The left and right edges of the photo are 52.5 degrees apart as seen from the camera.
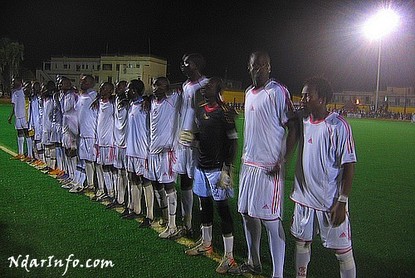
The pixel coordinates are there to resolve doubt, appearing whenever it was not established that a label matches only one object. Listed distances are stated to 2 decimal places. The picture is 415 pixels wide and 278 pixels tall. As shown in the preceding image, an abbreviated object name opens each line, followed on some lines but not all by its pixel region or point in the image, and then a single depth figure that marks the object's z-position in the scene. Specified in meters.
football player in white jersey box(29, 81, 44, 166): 10.05
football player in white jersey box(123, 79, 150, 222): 5.98
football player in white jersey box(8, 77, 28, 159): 11.03
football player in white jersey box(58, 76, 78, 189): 7.86
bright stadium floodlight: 37.41
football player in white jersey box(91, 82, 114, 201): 6.96
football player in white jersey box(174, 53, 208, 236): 5.26
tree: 62.97
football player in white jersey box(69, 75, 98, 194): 7.50
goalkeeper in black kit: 4.63
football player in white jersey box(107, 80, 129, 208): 6.54
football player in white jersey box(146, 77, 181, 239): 5.61
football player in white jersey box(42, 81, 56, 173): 9.12
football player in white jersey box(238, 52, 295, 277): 4.05
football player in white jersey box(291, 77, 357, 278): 3.53
